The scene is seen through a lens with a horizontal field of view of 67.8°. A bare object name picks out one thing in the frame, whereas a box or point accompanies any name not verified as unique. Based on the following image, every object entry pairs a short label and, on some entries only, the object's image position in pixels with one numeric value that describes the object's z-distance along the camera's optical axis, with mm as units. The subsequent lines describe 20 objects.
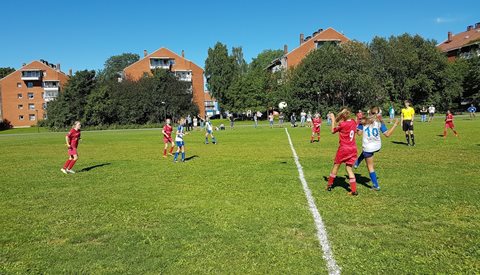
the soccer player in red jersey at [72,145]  12602
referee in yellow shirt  17141
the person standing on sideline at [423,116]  40359
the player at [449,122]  20484
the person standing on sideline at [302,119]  43219
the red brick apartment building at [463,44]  73262
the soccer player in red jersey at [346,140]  8055
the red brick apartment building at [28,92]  89062
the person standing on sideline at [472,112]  41875
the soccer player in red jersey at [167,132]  16766
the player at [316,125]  21672
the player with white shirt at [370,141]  8461
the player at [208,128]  23909
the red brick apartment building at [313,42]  82062
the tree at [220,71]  84438
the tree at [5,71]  115762
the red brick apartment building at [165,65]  88262
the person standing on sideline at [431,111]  41688
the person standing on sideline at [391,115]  39000
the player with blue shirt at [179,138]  14703
